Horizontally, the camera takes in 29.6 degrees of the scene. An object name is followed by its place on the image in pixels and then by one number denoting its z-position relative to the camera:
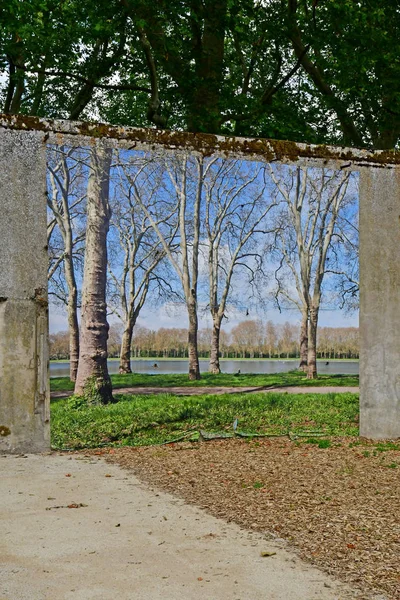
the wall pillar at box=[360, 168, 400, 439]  9.97
